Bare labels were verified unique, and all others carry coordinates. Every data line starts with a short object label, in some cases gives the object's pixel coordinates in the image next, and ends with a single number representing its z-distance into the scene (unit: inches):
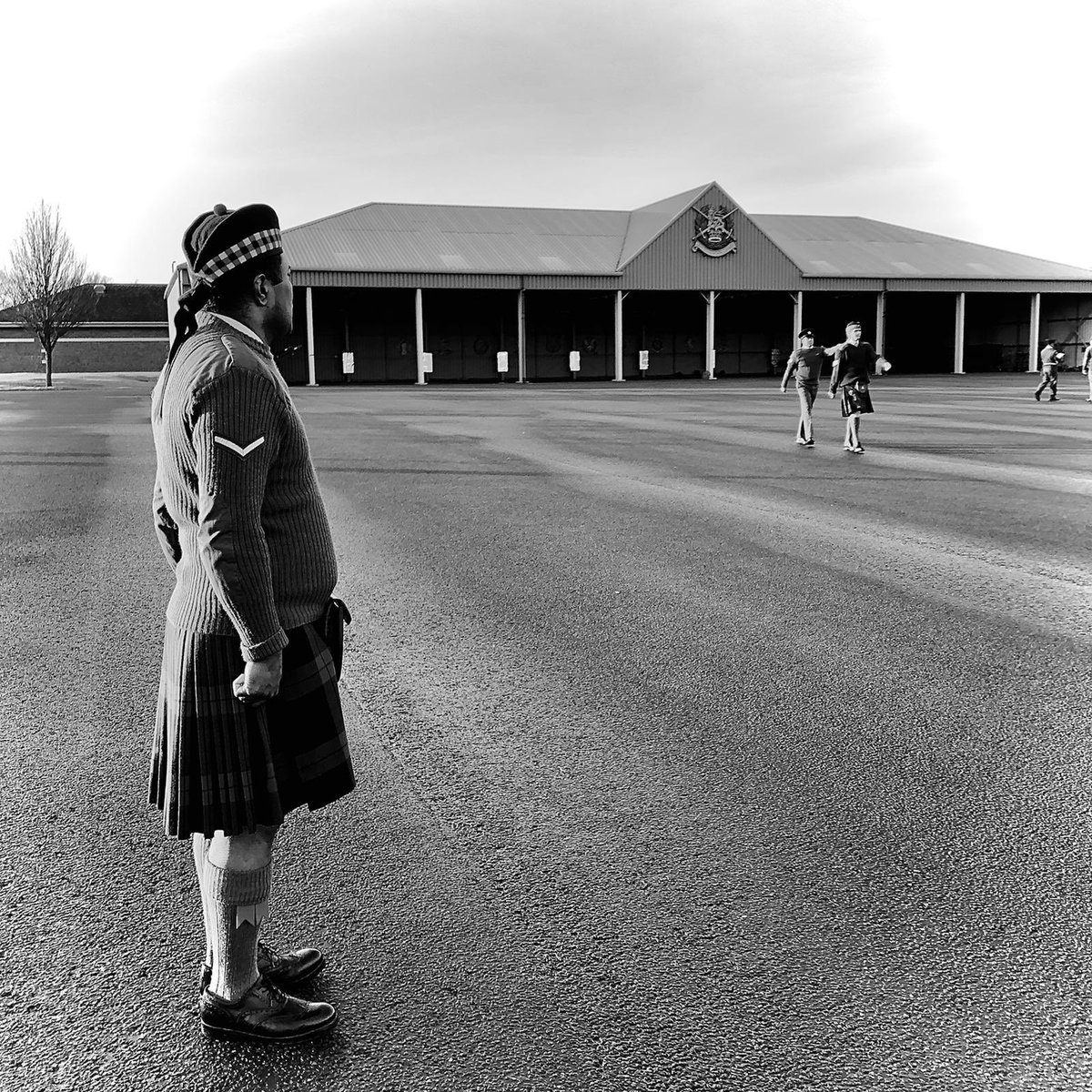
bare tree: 1915.6
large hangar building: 1771.7
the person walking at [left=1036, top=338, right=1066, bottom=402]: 1102.4
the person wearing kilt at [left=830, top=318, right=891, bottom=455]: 625.6
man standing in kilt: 98.0
